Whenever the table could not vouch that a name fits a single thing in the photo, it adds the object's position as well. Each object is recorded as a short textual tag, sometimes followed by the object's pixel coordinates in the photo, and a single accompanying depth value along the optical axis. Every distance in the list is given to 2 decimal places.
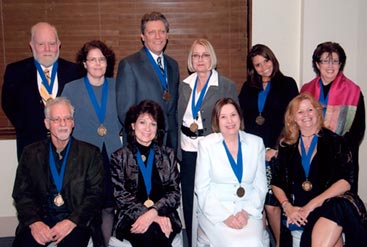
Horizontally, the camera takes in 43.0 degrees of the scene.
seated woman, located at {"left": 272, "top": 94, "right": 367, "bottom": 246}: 3.14
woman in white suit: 3.29
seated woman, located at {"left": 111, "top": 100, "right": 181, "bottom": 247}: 3.21
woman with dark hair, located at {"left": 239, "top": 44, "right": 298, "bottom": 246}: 3.81
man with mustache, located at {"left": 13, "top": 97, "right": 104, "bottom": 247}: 3.16
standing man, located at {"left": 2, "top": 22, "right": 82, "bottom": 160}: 3.76
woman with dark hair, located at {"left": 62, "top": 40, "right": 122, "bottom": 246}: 3.59
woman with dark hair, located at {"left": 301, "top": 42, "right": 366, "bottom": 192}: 3.73
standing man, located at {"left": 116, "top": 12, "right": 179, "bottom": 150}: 3.59
